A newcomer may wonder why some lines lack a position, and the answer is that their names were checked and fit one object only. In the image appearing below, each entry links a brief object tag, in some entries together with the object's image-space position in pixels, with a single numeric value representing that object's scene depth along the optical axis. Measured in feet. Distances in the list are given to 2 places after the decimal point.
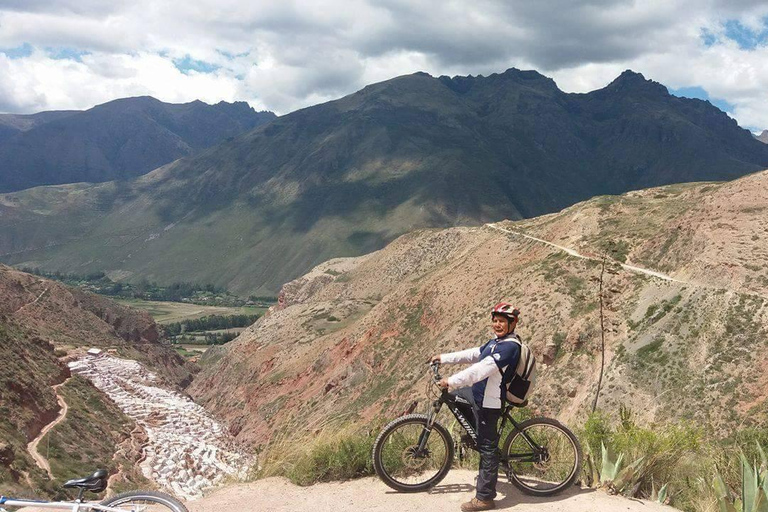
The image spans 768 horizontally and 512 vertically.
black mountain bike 29.60
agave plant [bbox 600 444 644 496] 29.86
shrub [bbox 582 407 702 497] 30.19
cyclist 27.27
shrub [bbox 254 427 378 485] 33.53
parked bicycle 21.12
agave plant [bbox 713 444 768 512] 23.81
